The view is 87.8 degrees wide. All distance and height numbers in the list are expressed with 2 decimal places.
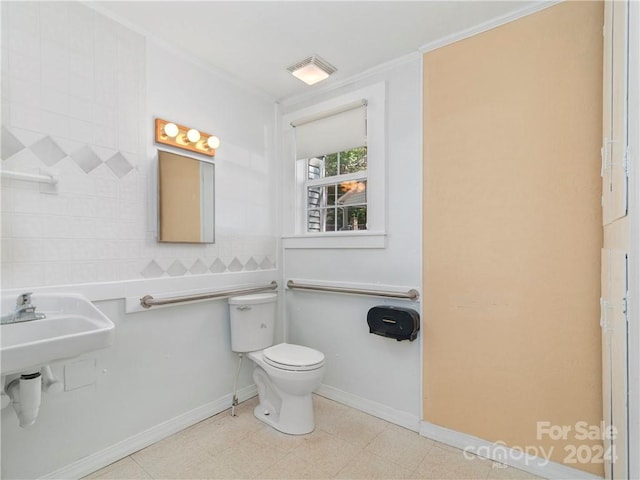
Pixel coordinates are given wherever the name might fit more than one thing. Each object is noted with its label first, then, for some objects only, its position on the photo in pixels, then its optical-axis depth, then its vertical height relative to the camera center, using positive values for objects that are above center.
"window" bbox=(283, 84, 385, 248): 2.24 +0.50
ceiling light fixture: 2.15 +1.14
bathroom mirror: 1.98 +0.25
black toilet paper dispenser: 1.97 -0.51
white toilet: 1.97 -0.77
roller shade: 2.34 +0.81
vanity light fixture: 1.97 +0.63
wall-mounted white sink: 1.10 -0.36
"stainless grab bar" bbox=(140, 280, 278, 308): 1.86 -0.36
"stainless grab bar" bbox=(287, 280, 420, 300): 2.04 -0.36
